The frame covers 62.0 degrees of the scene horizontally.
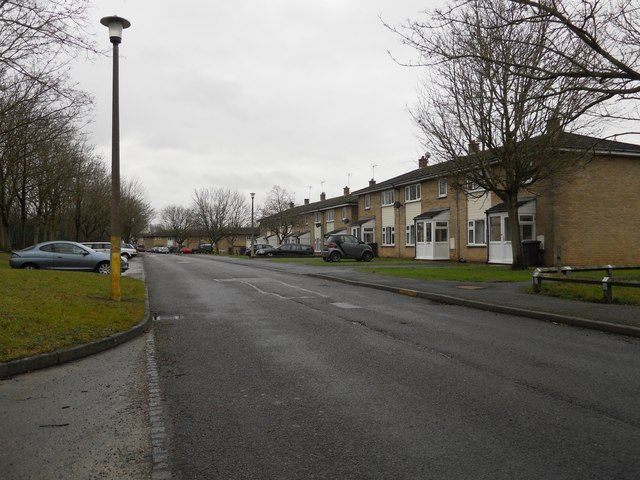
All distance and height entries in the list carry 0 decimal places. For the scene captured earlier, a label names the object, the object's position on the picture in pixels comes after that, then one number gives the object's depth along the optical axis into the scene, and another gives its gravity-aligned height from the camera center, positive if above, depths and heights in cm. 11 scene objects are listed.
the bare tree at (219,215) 8550 +582
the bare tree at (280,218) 6631 +409
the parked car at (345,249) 3438 +7
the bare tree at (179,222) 10481 +628
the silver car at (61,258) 2258 -21
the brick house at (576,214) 2512 +170
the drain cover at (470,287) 1567 -114
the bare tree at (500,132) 1917 +449
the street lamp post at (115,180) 1197 +166
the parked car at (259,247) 5720 +44
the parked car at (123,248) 3371 +34
